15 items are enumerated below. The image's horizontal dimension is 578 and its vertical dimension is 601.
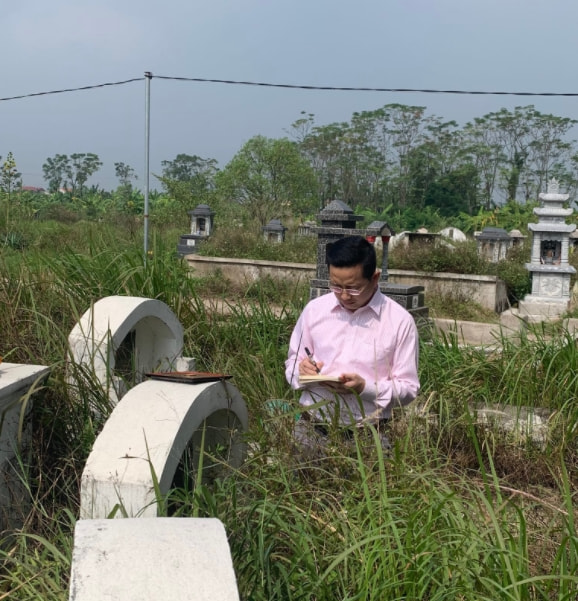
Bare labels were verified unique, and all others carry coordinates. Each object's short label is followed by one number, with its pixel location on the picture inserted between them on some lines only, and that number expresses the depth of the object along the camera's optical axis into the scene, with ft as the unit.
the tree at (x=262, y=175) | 74.18
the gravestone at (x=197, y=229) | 57.88
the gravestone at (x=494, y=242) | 48.57
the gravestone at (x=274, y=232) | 55.52
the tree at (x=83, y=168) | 150.82
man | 9.20
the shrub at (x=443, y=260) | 42.55
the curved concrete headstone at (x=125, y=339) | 10.60
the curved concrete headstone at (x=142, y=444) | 7.09
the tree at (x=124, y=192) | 107.13
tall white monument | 41.86
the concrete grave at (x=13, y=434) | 8.24
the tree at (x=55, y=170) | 160.57
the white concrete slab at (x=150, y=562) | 4.48
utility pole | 30.45
